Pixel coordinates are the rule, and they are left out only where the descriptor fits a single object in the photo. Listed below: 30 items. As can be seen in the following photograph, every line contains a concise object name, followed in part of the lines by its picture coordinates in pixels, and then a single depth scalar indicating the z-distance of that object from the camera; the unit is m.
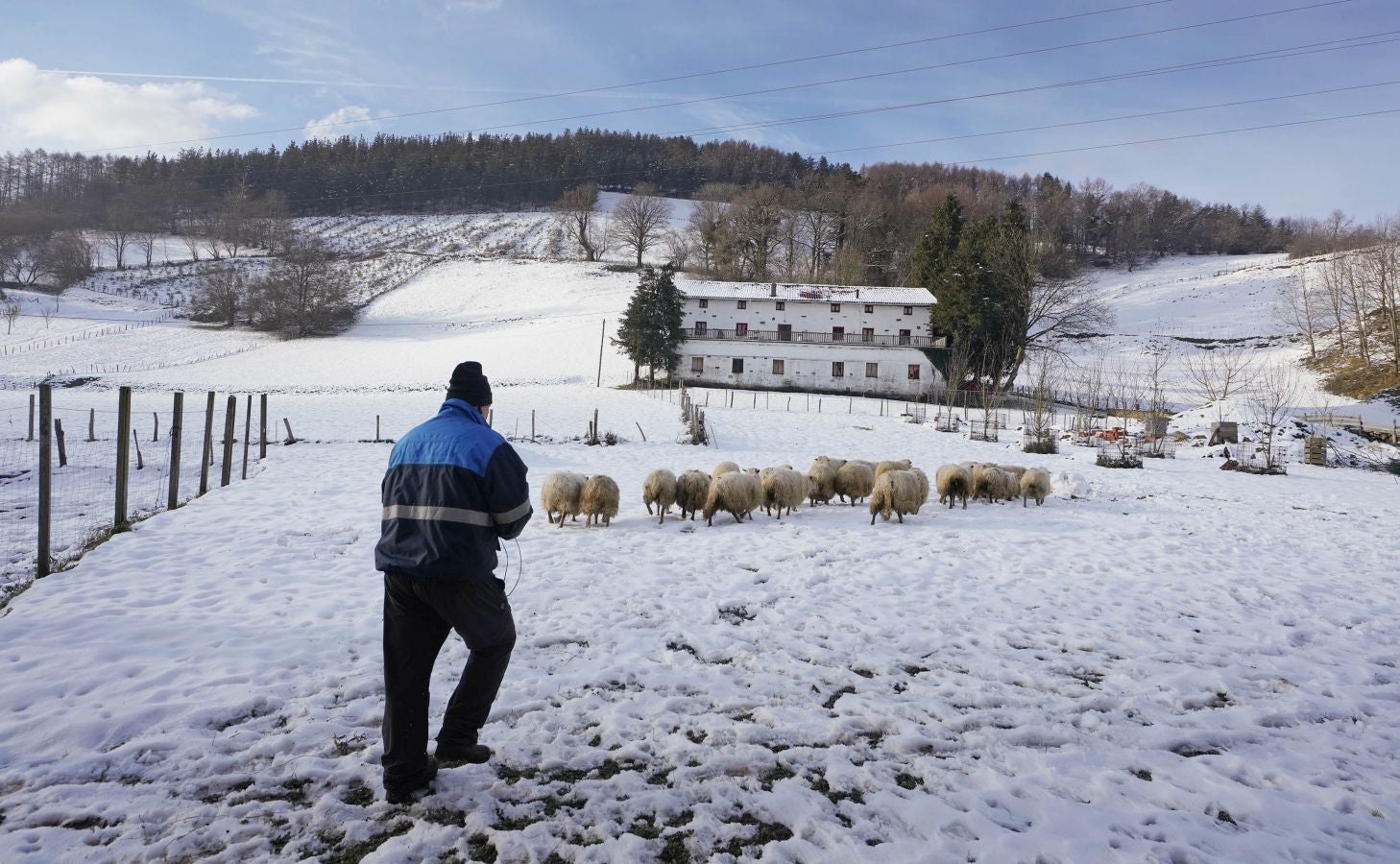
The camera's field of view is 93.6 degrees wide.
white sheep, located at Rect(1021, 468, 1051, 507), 14.65
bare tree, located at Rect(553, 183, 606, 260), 88.44
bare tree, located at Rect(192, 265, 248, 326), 61.97
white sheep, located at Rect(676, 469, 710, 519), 12.23
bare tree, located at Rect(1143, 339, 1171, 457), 26.41
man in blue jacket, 3.84
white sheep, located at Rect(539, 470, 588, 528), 11.42
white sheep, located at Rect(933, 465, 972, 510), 14.02
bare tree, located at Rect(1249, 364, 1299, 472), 27.39
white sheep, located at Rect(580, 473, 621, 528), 11.45
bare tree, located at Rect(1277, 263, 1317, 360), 52.03
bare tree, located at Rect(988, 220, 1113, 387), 47.94
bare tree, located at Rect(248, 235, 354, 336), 60.06
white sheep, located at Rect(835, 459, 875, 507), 14.06
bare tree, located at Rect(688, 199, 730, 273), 72.00
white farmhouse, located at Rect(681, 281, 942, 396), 51.62
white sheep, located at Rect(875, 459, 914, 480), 14.73
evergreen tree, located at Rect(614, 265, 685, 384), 47.03
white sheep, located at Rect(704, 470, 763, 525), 11.99
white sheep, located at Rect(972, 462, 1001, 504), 14.77
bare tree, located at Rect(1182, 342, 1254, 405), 47.53
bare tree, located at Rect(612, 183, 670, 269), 84.44
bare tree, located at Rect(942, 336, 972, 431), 38.11
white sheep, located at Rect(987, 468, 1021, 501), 14.78
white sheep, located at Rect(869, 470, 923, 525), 12.24
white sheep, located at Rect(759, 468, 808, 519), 12.69
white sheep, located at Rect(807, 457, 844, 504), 14.16
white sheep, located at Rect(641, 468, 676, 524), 12.11
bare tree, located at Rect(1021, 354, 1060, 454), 24.81
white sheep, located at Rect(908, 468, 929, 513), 12.61
